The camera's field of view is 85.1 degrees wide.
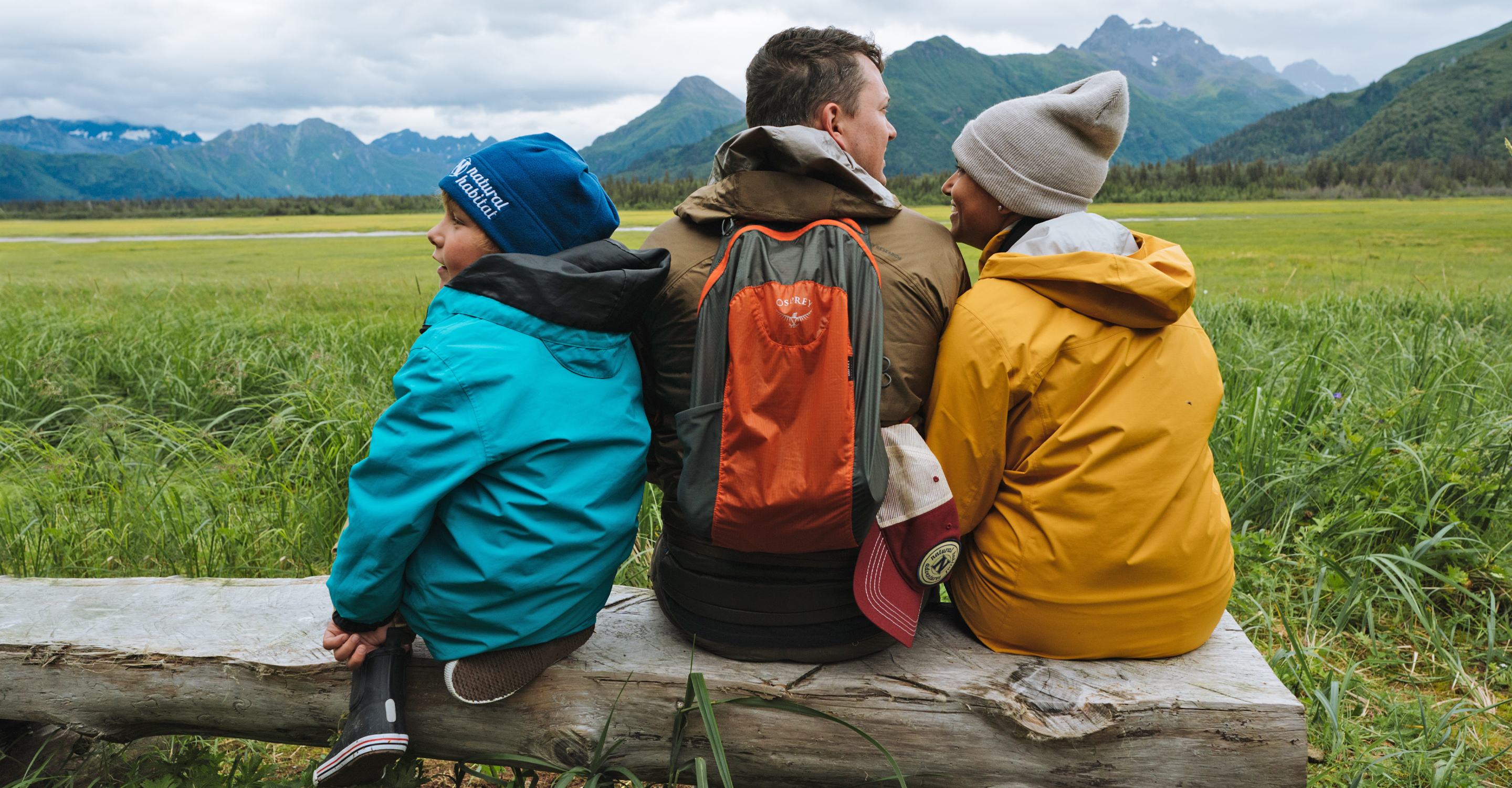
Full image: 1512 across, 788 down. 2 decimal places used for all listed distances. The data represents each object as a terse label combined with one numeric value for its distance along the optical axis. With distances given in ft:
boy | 4.90
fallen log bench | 5.51
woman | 5.35
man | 5.59
